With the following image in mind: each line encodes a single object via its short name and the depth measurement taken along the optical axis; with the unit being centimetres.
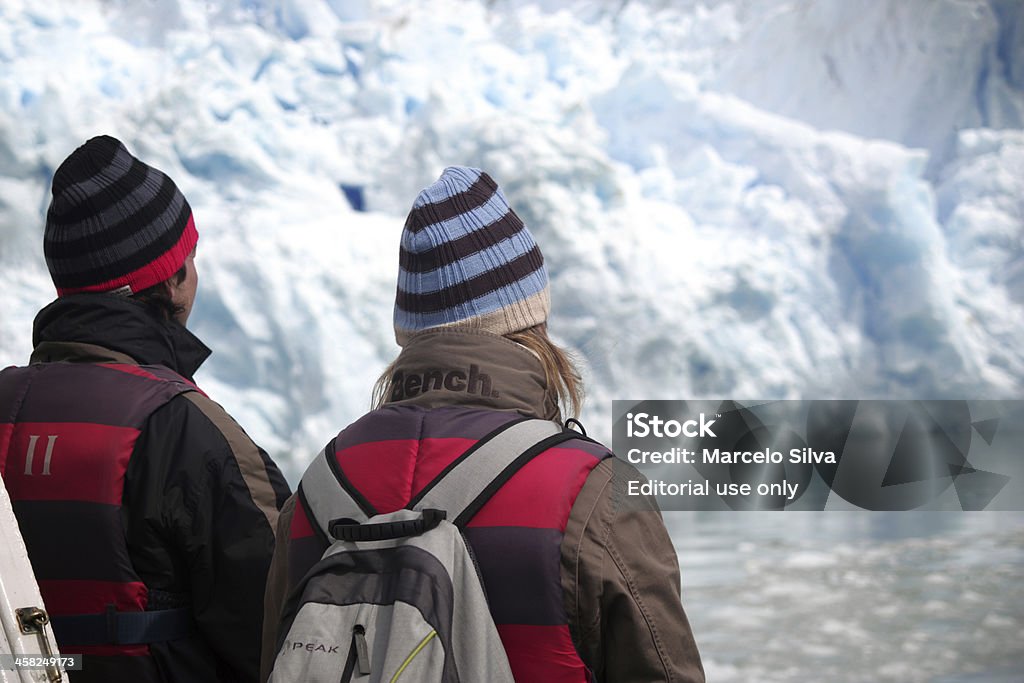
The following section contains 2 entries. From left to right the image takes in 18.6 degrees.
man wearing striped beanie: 425
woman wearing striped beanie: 380
